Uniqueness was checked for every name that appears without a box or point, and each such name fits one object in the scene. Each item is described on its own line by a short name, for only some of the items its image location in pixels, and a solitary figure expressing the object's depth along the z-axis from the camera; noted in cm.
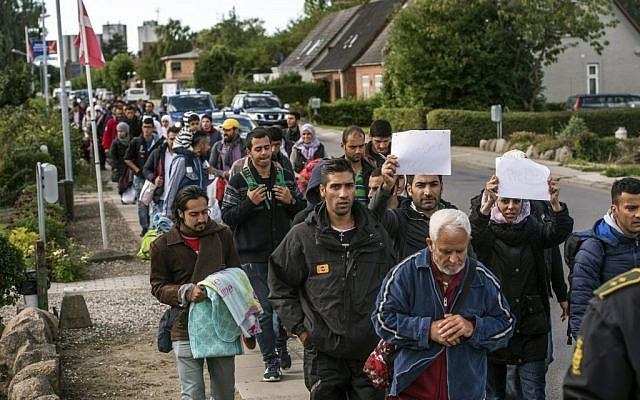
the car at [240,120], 3184
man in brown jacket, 690
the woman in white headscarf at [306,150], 1389
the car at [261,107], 4303
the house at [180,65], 11031
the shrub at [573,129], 3259
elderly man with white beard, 515
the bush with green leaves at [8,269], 960
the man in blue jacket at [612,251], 599
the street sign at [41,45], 3736
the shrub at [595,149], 3025
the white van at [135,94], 7269
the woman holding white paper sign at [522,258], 661
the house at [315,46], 7456
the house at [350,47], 6544
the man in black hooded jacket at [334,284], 598
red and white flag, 1714
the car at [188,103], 3712
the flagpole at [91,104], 1653
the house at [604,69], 5172
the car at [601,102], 4000
